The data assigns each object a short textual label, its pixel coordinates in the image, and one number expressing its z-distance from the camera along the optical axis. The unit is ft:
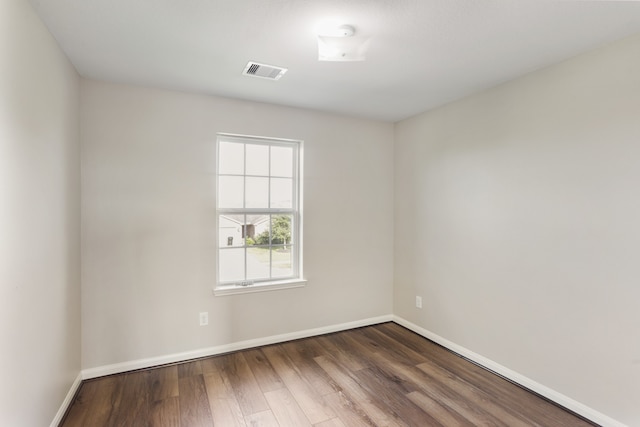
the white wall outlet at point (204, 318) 9.48
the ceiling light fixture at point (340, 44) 6.08
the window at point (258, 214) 10.06
